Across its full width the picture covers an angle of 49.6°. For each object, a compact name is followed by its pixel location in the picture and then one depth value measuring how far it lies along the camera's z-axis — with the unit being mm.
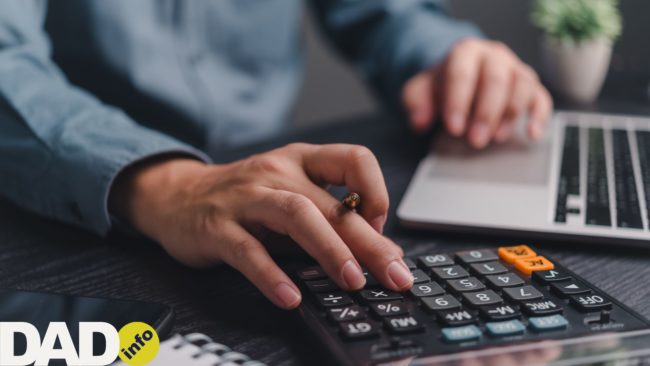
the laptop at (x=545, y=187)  505
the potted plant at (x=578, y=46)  894
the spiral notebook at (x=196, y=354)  348
